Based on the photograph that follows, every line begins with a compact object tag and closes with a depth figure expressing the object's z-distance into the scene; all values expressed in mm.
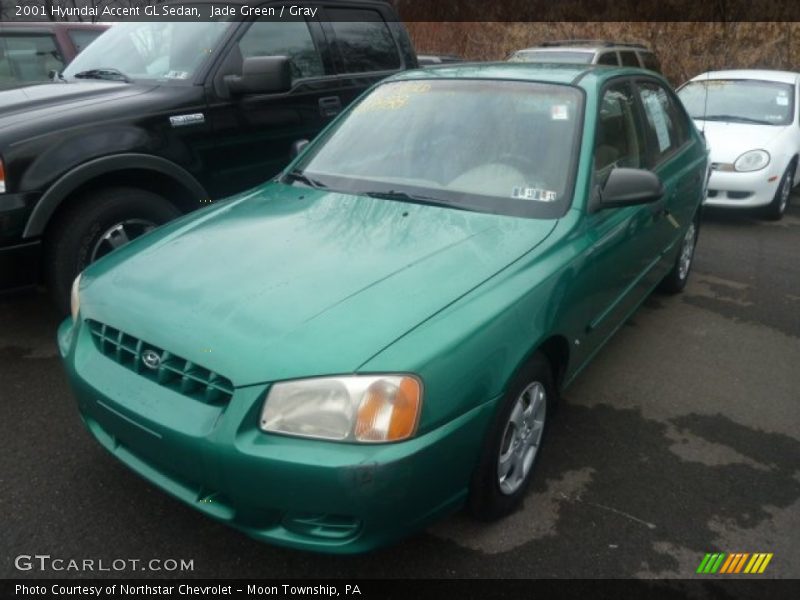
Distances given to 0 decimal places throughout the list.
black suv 3504
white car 6930
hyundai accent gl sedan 1919
